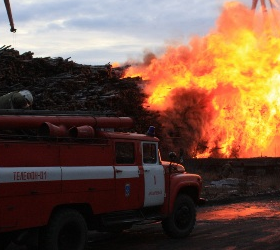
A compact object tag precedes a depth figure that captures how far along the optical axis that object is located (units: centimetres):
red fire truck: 816
